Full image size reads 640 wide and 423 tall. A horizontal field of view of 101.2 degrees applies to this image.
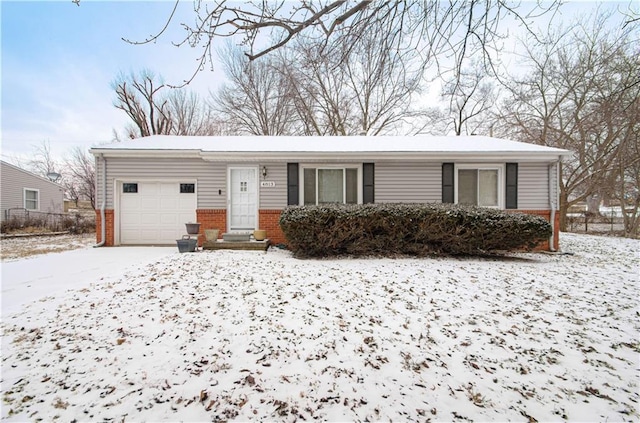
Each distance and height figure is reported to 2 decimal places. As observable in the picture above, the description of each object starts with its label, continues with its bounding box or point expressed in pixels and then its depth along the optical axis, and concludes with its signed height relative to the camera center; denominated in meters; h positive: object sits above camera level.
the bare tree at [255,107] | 17.09 +6.94
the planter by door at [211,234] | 7.60 -0.74
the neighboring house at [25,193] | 13.95 +0.88
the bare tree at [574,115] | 11.34 +4.98
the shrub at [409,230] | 6.50 -0.54
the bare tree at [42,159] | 26.34 +4.98
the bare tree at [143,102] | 17.90 +7.48
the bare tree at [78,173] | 23.85 +3.36
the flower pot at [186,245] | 7.04 -0.98
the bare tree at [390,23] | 3.32 +2.50
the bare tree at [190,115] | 20.03 +7.20
